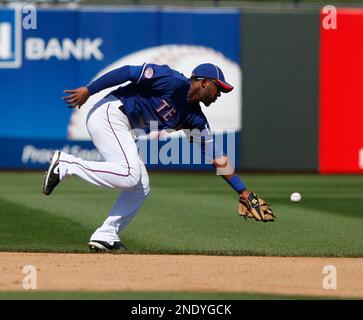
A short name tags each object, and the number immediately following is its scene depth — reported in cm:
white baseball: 2160
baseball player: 1658
